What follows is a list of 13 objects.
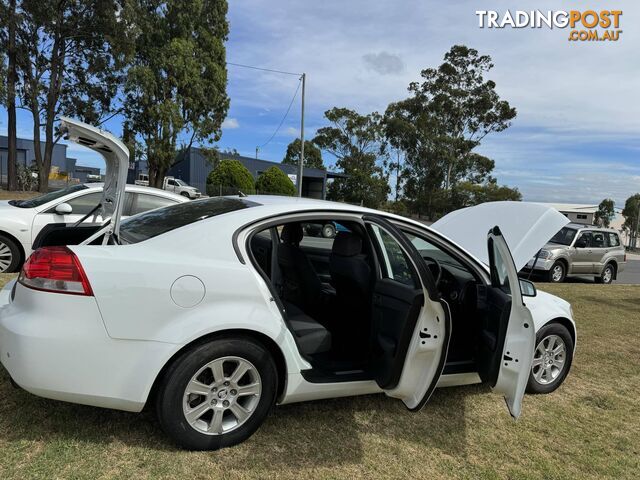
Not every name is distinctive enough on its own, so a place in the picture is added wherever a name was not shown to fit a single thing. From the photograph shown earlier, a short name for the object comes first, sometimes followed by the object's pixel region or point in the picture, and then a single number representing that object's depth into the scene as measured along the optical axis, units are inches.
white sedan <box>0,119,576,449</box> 94.0
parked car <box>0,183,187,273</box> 253.9
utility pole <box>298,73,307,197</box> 917.4
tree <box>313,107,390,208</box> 1871.9
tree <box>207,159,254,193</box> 1366.9
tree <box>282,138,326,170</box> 2308.1
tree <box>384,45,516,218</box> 1455.5
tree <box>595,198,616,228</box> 2807.6
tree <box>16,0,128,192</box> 820.6
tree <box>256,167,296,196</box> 1408.7
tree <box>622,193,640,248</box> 2639.0
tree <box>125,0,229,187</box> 937.5
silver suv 455.5
